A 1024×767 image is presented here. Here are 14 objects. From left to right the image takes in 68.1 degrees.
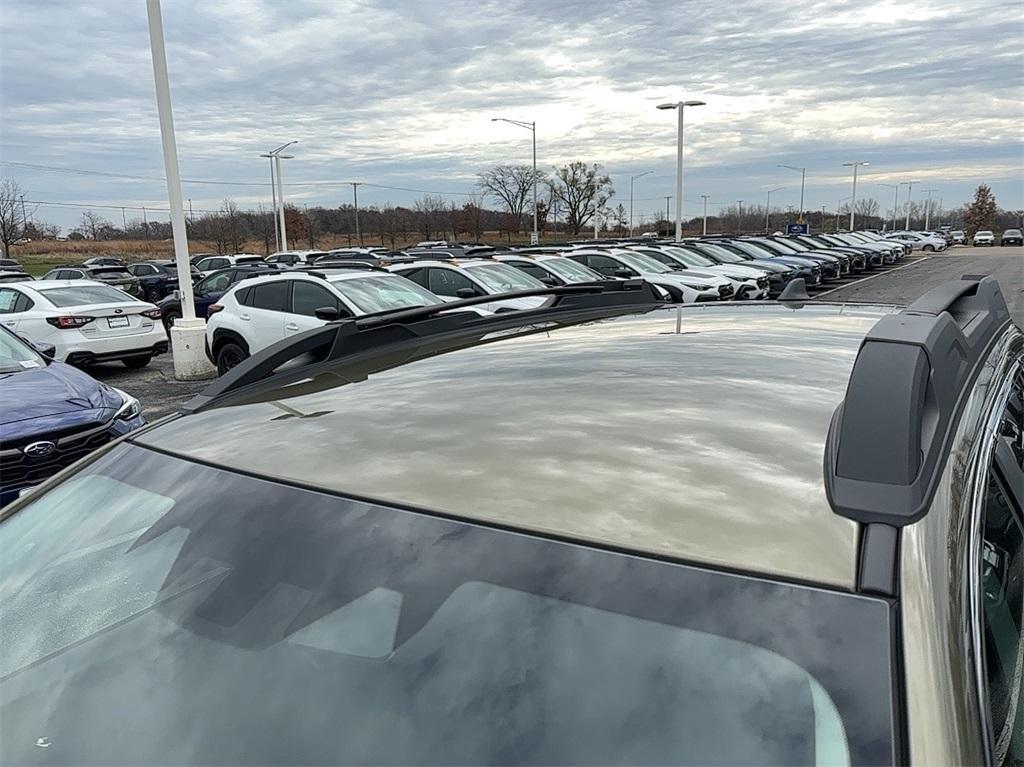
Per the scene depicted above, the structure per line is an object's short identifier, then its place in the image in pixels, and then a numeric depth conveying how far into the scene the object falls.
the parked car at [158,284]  26.09
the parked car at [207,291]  17.97
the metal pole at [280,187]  38.50
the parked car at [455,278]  12.94
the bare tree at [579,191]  87.25
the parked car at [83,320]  11.95
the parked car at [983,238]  75.81
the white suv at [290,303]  10.42
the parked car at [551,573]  0.93
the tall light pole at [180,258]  11.36
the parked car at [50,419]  5.01
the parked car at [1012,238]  73.19
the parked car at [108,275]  24.31
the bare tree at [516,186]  80.69
